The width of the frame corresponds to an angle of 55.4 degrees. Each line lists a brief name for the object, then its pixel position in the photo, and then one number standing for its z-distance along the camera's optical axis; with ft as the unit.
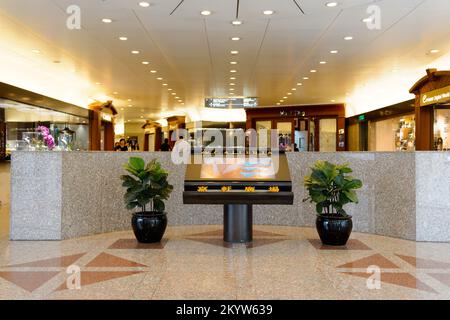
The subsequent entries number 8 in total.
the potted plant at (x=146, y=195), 17.31
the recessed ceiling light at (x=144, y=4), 20.27
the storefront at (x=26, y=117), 31.55
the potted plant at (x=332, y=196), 16.85
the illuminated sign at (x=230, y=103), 55.31
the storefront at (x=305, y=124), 64.59
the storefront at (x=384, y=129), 40.96
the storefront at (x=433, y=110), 31.81
